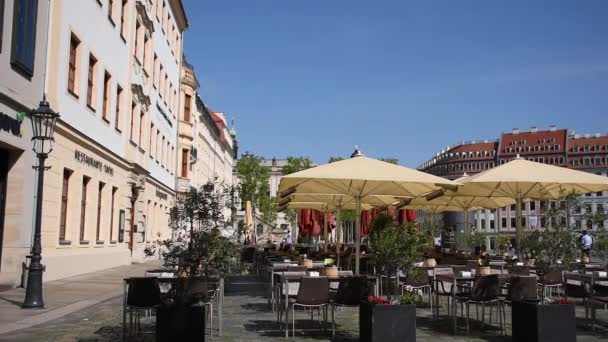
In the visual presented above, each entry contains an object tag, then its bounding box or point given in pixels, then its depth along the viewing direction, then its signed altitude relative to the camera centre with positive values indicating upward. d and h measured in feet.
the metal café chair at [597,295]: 30.96 -2.52
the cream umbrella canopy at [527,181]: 42.70 +4.32
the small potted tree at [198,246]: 25.07 -0.28
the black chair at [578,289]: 32.12 -2.32
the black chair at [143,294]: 26.91 -2.35
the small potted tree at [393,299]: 23.77 -2.25
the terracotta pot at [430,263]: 42.23 -1.41
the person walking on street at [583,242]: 35.12 +0.11
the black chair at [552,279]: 35.68 -2.03
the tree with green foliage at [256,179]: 229.66 +22.52
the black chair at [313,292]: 28.19 -2.29
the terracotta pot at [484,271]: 34.47 -1.53
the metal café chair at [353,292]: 28.30 -2.27
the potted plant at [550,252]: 25.27 -0.42
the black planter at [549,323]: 24.73 -3.12
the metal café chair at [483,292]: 30.17 -2.37
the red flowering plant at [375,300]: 24.31 -2.26
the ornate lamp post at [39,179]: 37.29 +3.58
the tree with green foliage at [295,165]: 238.27 +30.37
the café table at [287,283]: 28.76 -2.06
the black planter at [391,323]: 23.70 -3.06
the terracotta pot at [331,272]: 32.65 -1.60
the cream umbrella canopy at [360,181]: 36.32 +3.73
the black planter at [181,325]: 21.09 -2.86
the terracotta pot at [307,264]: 39.97 -1.48
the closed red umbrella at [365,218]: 80.64 +3.02
